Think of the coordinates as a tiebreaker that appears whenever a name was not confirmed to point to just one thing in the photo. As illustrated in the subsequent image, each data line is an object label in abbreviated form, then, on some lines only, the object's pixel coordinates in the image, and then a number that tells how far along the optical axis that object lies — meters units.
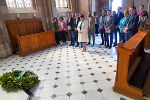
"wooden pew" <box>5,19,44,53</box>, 6.41
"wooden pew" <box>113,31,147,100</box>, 2.39
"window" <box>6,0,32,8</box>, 6.58
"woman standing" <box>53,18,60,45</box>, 7.31
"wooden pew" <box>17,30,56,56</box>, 5.94
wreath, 3.05
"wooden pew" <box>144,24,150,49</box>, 5.33
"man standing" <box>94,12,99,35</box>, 8.78
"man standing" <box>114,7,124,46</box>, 6.16
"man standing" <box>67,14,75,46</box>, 6.68
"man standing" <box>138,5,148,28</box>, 5.74
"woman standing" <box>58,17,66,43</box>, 7.18
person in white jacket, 5.48
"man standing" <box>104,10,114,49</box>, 5.51
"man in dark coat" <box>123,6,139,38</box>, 4.28
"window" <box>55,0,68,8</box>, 9.28
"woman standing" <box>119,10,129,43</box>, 4.80
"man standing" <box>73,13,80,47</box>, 6.61
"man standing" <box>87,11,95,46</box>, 6.44
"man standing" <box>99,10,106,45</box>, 5.92
